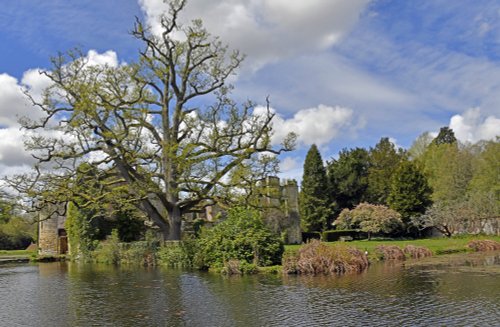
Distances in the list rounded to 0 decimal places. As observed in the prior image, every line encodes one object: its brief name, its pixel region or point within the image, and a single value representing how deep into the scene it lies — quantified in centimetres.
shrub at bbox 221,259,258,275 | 1916
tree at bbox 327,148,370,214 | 5250
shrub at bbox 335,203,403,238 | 3981
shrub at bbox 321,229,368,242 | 4262
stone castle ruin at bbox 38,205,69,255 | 4128
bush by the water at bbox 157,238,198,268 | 2386
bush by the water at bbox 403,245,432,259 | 2372
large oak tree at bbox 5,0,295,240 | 2700
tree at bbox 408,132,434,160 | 6700
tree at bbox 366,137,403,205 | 5059
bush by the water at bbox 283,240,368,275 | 1833
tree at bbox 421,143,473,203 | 4941
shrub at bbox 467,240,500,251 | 2733
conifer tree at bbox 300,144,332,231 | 5016
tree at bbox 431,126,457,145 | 7288
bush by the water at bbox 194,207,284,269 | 2003
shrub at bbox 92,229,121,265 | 2972
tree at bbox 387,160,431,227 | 4347
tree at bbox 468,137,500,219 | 3906
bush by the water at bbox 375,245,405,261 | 2281
